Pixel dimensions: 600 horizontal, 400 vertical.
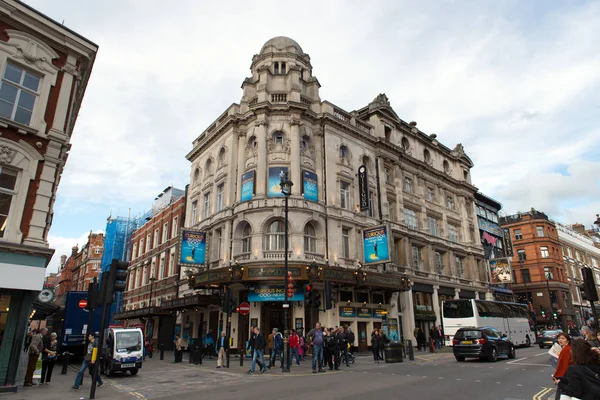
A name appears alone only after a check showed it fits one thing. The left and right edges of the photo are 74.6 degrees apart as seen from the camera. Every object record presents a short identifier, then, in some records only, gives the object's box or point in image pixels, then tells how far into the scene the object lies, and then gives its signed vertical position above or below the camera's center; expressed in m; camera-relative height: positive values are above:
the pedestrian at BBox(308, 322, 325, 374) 16.12 -0.95
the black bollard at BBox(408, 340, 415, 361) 20.78 -1.37
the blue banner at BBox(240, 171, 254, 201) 26.73 +9.12
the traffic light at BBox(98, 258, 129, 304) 10.30 +1.16
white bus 25.92 +0.43
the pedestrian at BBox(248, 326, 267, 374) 16.16 -0.85
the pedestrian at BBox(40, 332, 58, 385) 13.63 -1.00
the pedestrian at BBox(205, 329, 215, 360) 24.77 -1.13
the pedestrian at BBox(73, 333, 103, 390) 12.50 -1.38
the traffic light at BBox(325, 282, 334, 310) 17.92 +1.28
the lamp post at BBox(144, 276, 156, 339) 38.52 +0.15
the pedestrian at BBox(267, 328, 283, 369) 17.32 -0.89
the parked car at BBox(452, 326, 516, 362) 18.33 -0.95
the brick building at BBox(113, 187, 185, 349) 36.06 +5.64
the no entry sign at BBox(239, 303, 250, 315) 20.48 +0.88
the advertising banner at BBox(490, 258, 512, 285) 42.34 +5.45
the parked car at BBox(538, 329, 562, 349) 27.59 -1.06
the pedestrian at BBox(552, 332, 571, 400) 6.53 -0.62
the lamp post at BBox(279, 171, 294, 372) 16.44 +0.71
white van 16.02 -1.00
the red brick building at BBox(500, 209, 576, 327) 55.78 +7.72
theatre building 25.30 +7.99
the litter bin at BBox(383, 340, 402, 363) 19.72 -1.33
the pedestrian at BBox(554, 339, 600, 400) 4.89 -0.63
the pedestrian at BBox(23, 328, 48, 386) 12.84 -0.87
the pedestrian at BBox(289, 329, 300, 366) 18.94 -0.91
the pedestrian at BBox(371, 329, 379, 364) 20.25 -1.10
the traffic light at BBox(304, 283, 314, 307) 17.50 +1.27
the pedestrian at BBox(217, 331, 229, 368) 18.53 -1.24
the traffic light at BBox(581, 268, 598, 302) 10.98 +0.98
